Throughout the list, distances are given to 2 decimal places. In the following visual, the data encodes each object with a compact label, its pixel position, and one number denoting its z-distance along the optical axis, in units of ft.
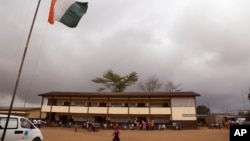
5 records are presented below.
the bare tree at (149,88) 135.62
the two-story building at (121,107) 89.26
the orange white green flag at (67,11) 22.50
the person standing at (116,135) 40.06
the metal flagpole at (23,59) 18.27
